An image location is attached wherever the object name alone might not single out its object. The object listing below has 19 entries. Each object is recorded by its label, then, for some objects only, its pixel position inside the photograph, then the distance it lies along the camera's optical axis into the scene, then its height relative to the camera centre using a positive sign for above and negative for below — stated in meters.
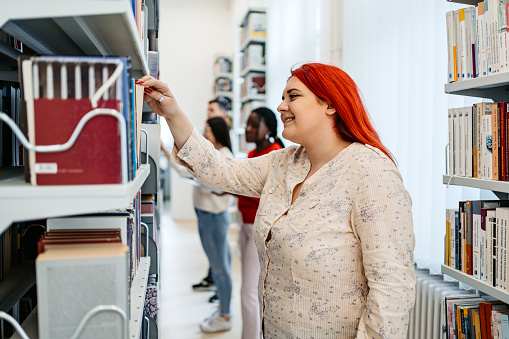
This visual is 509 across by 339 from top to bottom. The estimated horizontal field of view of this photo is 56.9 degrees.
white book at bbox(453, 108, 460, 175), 1.63 +0.06
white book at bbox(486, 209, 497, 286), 1.47 -0.29
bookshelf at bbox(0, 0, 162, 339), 0.69 +0.22
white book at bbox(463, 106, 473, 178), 1.57 +0.05
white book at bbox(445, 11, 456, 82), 1.62 +0.38
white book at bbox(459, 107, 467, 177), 1.60 +0.05
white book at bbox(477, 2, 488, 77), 1.48 +0.37
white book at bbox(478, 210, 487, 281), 1.52 -0.32
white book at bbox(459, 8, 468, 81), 1.57 +0.38
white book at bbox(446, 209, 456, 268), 1.68 -0.28
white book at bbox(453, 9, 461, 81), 1.59 +0.39
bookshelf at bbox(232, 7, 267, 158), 5.04 +1.06
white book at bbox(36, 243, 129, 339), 0.73 -0.21
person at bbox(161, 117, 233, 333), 3.12 -0.55
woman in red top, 2.60 -0.41
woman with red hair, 1.18 -0.17
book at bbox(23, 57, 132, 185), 0.69 +0.06
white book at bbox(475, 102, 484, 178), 1.53 +0.08
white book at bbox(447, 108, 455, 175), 1.66 +0.06
